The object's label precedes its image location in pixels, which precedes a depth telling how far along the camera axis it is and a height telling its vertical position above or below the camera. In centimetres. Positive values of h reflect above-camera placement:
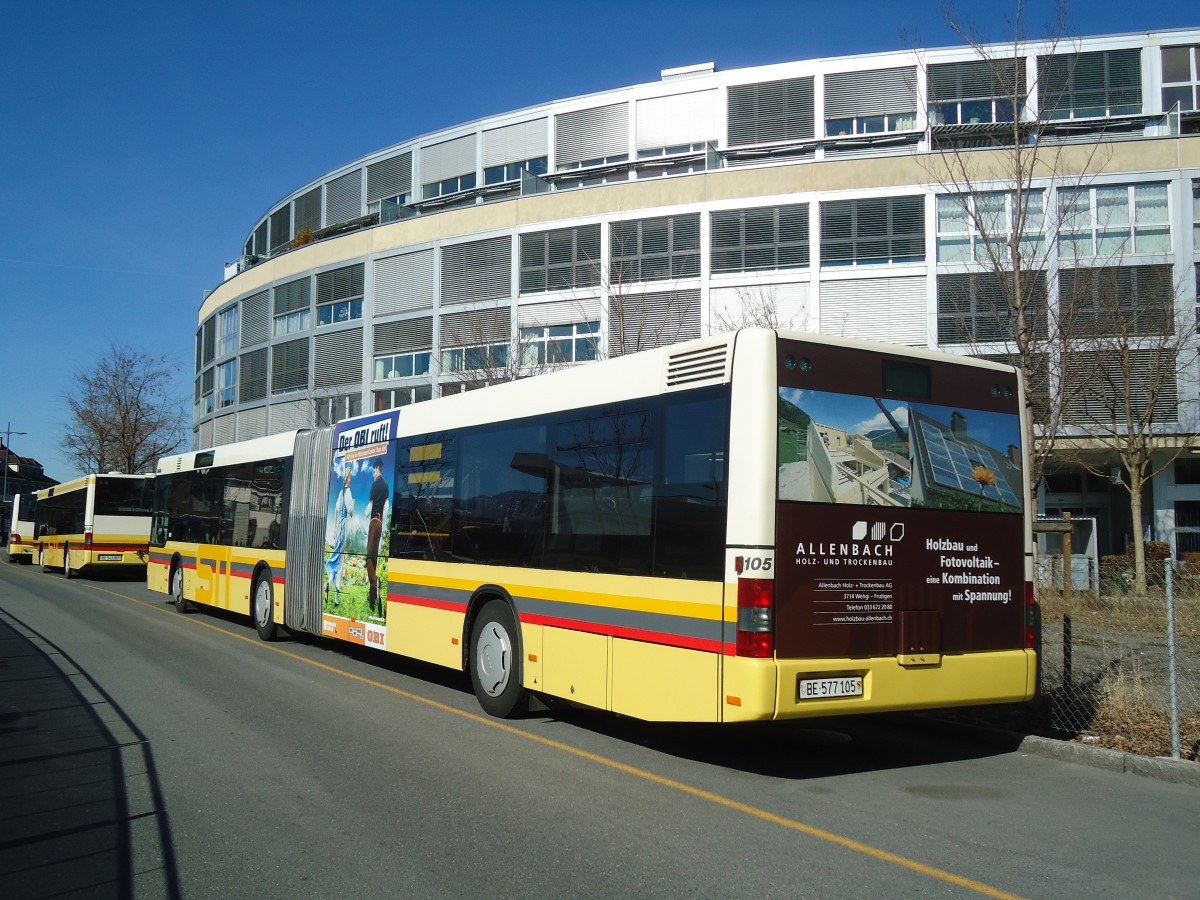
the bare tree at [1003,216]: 1387 +620
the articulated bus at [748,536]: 691 -10
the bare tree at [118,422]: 5666 +518
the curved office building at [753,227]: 3017 +986
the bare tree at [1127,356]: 2150 +387
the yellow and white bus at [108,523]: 3042 -26
